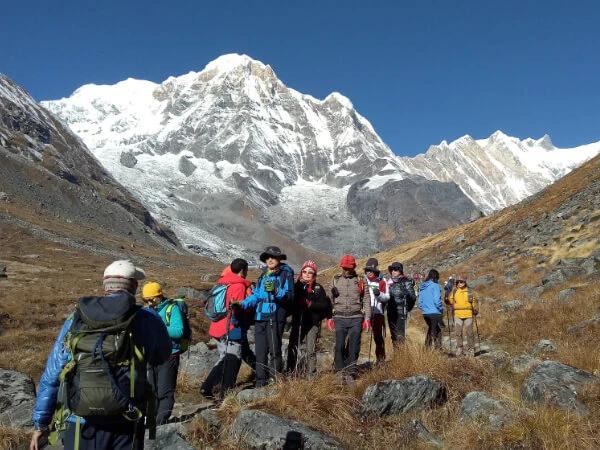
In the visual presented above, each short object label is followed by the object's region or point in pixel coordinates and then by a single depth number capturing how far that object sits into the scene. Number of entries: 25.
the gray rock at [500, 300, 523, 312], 15.72
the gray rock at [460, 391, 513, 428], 5.75
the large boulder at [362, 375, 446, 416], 6.53
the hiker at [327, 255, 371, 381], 8.85
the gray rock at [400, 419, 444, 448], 5.73
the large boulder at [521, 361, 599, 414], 5.87
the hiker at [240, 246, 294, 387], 8.03
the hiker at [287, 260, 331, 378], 8.91
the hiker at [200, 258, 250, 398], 8.16
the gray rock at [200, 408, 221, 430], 6.11
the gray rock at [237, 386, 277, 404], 6.91
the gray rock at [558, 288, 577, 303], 13.98
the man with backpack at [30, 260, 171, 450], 3.79
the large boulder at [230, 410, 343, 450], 5.54
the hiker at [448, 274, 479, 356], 12.19
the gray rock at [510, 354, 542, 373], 7.48
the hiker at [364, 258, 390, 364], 9.69
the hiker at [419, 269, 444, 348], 11.58
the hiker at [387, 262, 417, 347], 10.98
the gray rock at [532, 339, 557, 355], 8.99
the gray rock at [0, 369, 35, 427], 7.46
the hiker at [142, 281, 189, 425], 7.47
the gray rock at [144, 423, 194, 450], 5.46
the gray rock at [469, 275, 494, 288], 22.81
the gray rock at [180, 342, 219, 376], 10.45
